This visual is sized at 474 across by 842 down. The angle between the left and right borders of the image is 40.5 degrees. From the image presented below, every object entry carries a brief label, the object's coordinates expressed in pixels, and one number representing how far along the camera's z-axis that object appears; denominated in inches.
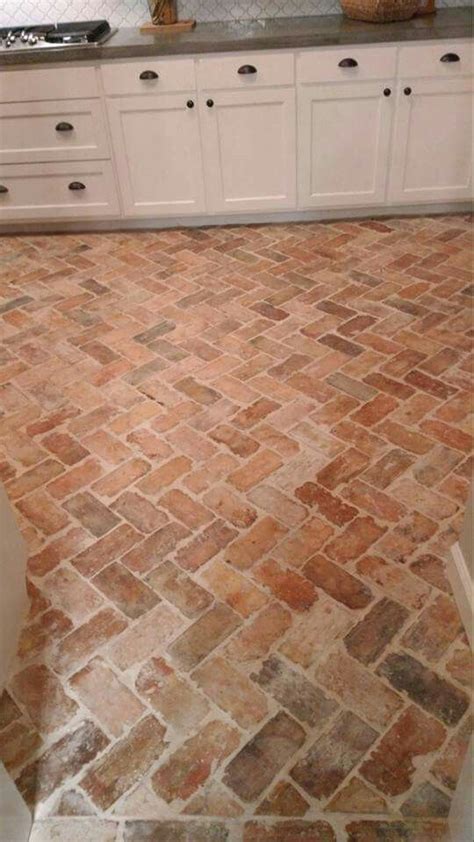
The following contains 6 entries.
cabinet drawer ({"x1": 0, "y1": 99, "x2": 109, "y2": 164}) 133.0
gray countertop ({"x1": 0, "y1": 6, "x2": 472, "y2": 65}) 122.7
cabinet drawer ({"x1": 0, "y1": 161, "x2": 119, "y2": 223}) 140.2
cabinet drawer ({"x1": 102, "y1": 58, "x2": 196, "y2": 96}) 127.6
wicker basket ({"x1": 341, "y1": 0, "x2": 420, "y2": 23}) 125.5
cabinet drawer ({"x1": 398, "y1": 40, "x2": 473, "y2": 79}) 123.3
